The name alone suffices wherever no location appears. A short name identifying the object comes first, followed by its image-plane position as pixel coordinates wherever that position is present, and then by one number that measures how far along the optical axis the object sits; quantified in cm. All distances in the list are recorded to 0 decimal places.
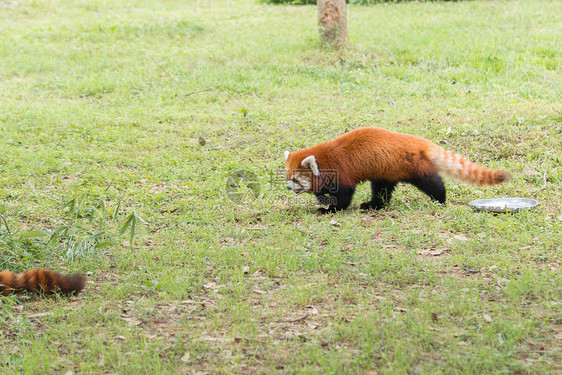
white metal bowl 1220
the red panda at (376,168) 1260
